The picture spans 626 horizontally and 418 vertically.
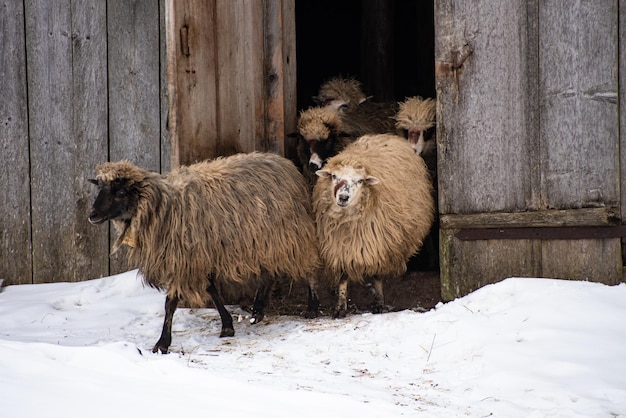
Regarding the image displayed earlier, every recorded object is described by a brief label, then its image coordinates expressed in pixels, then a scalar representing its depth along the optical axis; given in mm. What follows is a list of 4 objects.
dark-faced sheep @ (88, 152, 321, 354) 10805
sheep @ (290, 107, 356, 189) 14187
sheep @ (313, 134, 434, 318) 12398
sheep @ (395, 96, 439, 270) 14773
